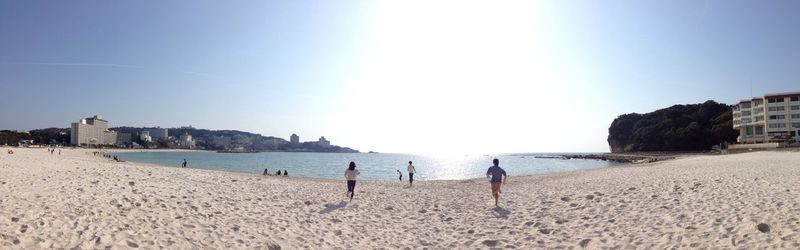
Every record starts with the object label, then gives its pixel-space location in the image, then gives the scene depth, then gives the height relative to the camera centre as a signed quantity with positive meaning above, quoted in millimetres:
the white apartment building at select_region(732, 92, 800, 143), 75125 +4111
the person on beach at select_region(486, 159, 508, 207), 14242 -1134
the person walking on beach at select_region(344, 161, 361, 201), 15609 -1300
